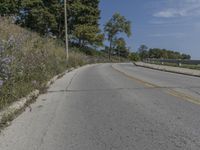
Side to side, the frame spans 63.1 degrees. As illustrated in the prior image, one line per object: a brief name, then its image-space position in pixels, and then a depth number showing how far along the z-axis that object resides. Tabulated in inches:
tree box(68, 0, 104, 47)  1033.1
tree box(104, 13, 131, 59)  1789.2
